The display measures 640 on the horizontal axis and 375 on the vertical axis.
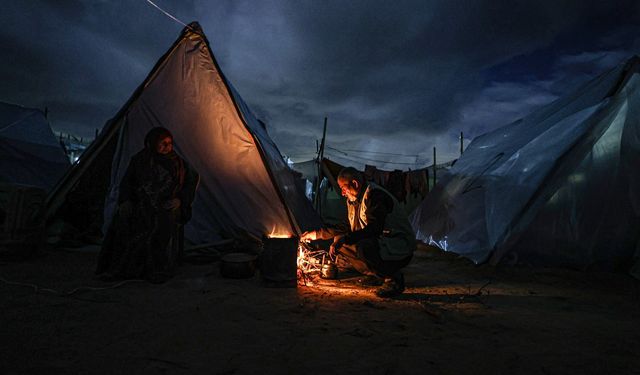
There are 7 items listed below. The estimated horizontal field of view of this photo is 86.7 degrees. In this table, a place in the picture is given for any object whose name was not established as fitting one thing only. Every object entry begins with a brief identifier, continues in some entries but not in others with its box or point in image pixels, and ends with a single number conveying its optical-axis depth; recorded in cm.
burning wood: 423
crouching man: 374
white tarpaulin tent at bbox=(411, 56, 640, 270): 502
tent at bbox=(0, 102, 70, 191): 809
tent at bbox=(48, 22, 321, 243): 564
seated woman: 377
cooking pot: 402
